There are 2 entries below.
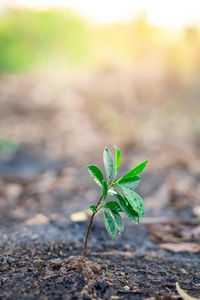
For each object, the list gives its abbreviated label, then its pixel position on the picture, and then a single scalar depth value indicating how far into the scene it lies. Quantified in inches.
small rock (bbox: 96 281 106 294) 25.3
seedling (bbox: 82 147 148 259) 24.7
